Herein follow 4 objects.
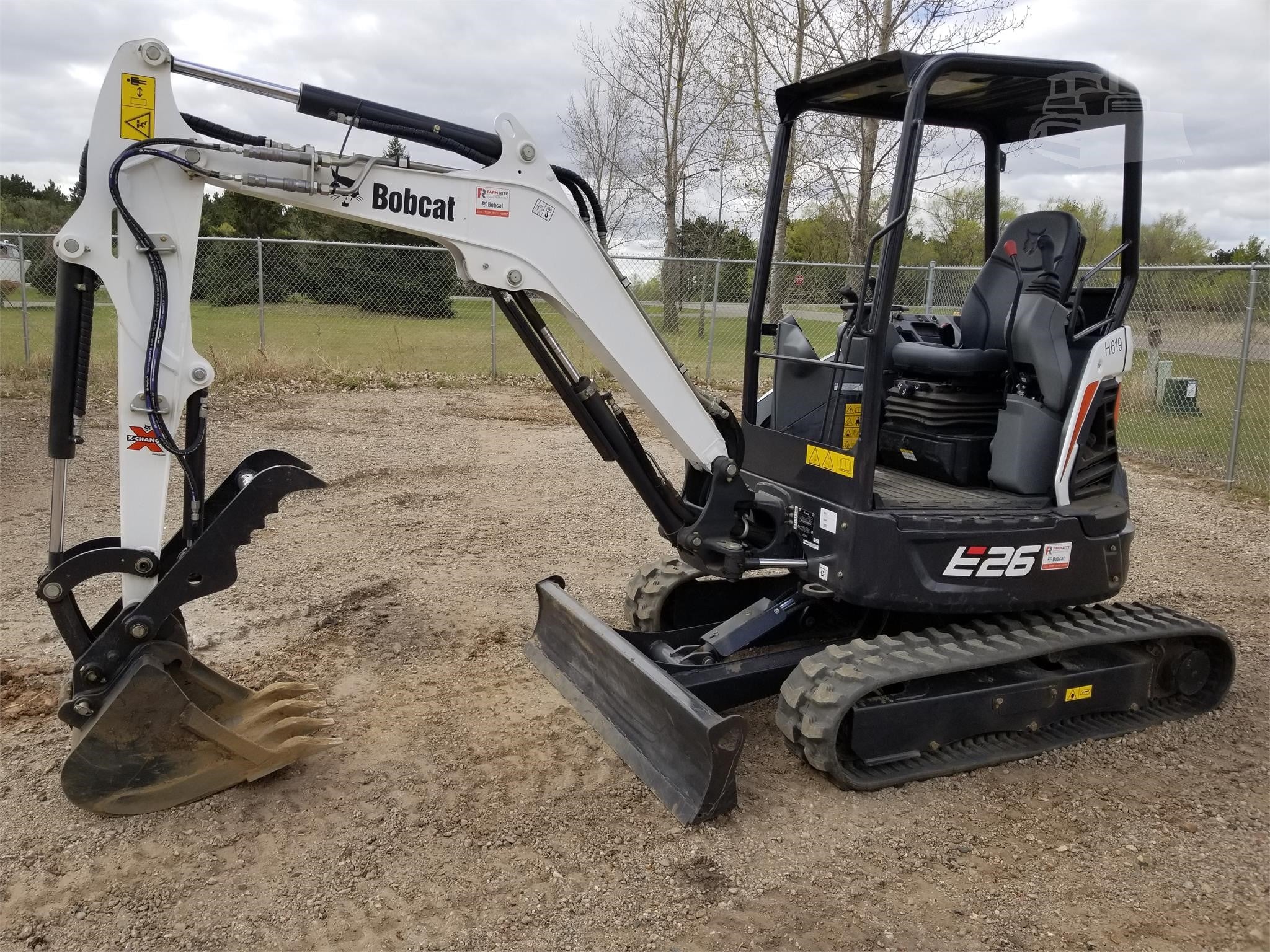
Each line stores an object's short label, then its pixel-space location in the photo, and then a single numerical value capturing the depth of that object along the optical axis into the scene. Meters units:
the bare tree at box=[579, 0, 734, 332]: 23.11
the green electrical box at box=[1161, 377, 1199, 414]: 11.15
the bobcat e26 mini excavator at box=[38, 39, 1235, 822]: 3.24
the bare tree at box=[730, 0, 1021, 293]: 12.87
